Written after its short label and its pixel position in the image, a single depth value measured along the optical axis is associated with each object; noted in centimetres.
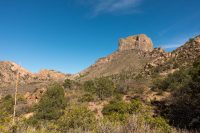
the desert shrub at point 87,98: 1544
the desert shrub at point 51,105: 1219
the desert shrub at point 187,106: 907
